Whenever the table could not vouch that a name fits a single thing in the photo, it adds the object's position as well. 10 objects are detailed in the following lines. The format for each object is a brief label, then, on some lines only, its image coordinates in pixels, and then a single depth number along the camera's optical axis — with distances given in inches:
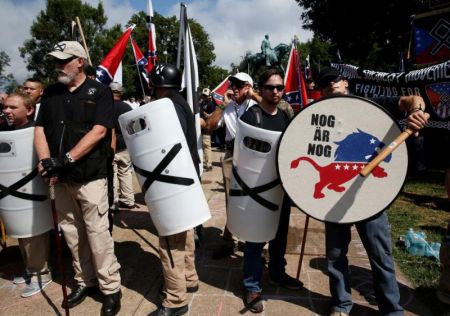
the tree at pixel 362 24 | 623.2
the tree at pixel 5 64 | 1332.4
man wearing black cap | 101.2
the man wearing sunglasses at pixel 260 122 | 115.5
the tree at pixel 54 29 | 1529.3
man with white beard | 114.5
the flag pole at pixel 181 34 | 167.8
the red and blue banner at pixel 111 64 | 224.7
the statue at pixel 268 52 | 1187.9
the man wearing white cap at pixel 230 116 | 146.9
